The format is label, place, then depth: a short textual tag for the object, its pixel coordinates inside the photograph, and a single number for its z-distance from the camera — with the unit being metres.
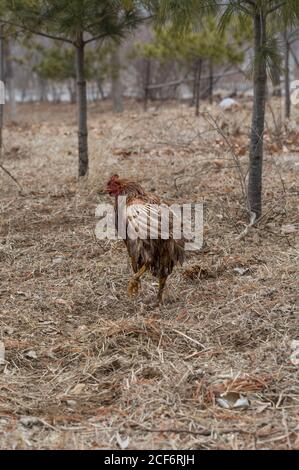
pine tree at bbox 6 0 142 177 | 7.08
